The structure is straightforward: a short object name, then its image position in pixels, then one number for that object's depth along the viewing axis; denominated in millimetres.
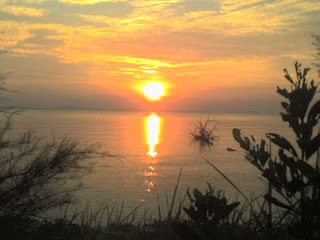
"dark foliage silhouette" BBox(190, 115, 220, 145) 43016
